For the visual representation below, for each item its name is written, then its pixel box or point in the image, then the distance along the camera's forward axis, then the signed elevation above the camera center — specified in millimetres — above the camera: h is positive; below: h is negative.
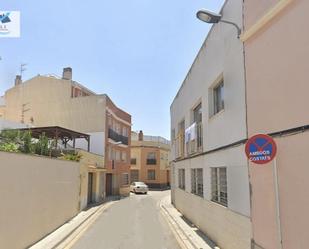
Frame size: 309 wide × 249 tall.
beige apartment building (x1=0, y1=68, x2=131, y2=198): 21996 +4815
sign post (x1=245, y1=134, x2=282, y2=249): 3689 +173
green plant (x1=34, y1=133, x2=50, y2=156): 10518 +625
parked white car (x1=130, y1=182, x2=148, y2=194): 28866 -3282
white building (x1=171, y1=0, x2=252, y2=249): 5672 +695
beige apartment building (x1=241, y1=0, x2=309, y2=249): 3776 +908
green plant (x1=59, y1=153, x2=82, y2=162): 12811 +229
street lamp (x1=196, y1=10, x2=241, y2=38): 5515 +3371
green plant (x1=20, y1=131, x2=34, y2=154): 9988 +674
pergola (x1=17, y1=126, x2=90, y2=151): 15368 +1931
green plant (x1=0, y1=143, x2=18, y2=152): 8713 +526
